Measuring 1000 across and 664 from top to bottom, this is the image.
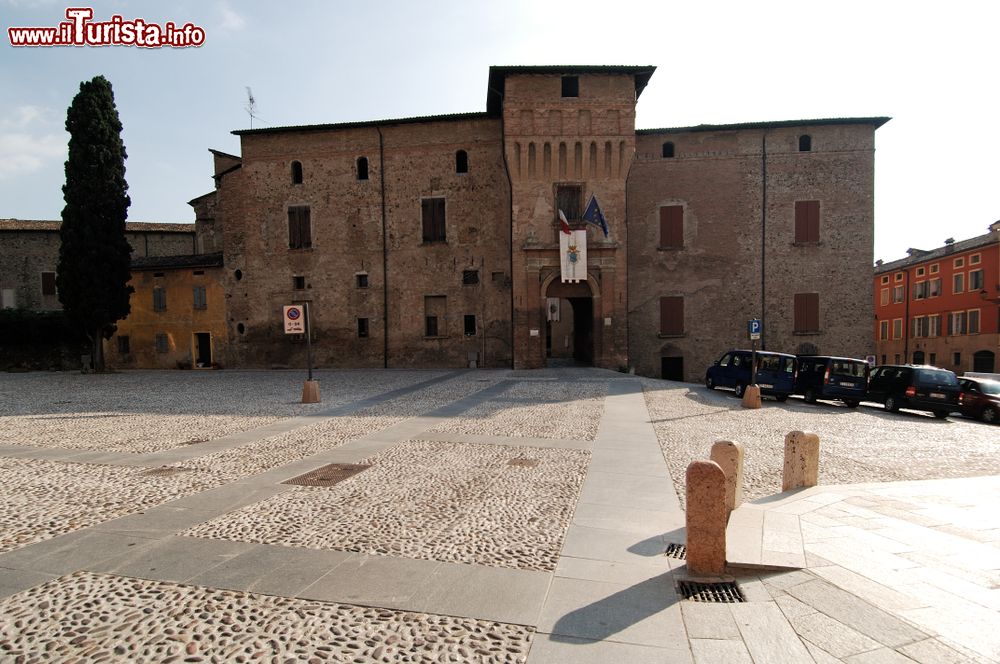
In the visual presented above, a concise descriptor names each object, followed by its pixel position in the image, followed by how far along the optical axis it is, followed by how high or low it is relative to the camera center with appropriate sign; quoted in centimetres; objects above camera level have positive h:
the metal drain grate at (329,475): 646 -208
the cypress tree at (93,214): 2402 +519
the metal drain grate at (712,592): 363 -205
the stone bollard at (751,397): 1445 -245
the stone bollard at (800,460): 619 -183
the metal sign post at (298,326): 1380 -20
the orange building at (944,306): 3269 +8
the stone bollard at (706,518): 386 -158
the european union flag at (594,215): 2327 +452
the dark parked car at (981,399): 1463 -269
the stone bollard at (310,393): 1383 -202
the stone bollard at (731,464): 498 -152
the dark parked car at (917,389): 1470 -242
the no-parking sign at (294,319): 1375 -1
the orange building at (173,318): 2769 +14
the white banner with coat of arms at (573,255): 2348 +272
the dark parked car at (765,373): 1605 -204
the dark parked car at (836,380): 1559 -219
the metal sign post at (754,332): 1479 -64
